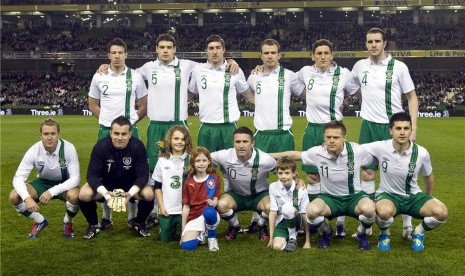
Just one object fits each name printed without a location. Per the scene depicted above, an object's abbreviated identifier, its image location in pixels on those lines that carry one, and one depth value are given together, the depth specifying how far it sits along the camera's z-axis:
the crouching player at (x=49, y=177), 5.96
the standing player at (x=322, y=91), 6.39
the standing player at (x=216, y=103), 6.72
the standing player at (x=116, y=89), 6.71
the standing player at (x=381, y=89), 6.32
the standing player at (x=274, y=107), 6.57
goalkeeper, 5.85
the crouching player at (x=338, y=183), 5.48
